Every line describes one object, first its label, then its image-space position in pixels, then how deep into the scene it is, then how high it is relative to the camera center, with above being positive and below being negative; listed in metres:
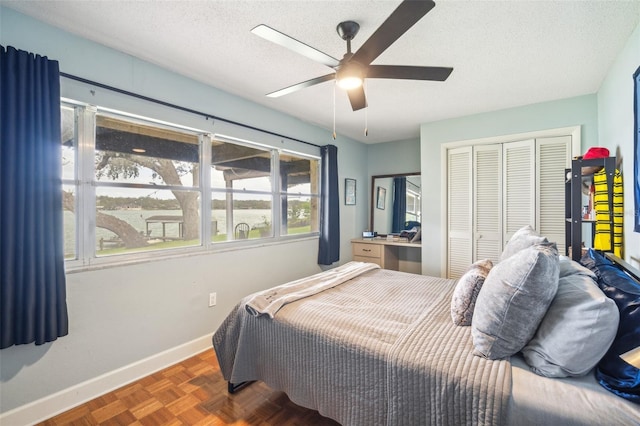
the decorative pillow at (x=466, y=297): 1.52 -0.46
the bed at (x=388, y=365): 1.03 -0.66
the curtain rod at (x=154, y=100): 1.92 +0.91
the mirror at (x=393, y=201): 4.45 +0.18
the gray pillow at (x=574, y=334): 1.01 -0.45
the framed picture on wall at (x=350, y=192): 4.51 +0.33
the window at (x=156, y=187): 1.98 +0.22
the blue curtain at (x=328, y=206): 3.98 +0.09
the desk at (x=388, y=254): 4.26 -0.64
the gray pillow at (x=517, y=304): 1.17 -0.38
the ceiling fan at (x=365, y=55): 1.34 +0.89
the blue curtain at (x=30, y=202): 1.58 +0.06
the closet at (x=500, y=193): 3.15 +0.22
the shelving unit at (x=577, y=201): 2.21 +0.08
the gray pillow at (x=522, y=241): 1.74 -0.18
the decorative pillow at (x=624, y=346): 0.94 -0.47
